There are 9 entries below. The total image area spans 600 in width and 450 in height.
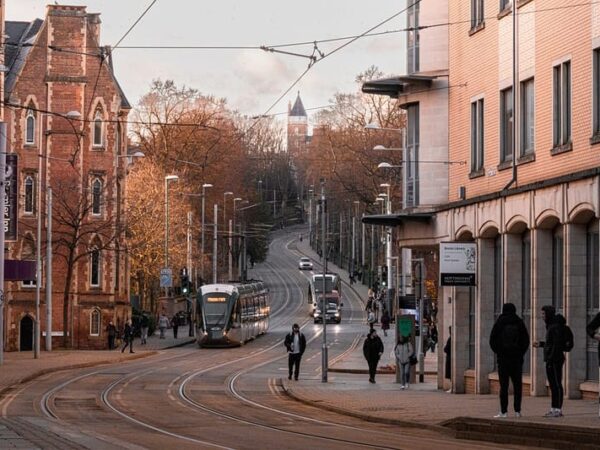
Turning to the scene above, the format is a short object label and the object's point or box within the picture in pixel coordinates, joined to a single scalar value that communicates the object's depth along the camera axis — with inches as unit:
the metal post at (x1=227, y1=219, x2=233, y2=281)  5086.1
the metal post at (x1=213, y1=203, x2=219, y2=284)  4043.3
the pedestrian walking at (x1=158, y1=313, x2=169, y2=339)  3338.6
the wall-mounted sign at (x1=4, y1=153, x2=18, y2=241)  2218.6
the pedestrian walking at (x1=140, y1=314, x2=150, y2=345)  3076.0
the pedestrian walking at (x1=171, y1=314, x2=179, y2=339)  3341.5
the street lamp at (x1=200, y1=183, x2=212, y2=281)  4056.1
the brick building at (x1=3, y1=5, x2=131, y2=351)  2896.2
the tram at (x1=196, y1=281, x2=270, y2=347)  2891.2
